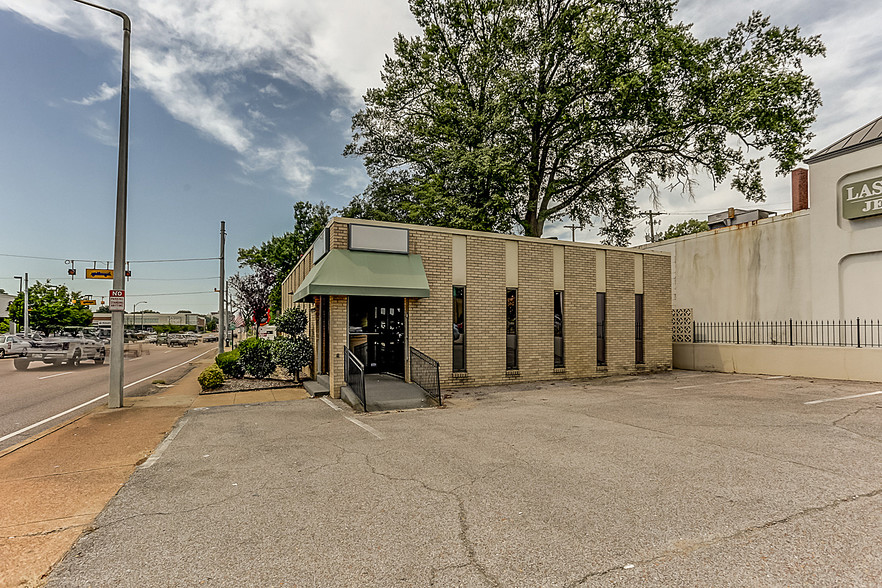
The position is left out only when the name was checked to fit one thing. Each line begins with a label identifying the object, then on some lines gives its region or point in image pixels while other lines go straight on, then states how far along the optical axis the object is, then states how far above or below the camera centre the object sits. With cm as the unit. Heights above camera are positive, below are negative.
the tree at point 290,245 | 3506 +499
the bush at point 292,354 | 1360 -131
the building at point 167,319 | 14308 -276
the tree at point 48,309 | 4672 +15
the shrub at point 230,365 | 1448 -171
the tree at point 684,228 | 5075 +904
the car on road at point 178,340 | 5535 -373
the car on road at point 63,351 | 2066 -190
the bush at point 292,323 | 1459 -41
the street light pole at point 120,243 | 1041 +154
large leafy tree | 1891 +889
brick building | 1150 +18
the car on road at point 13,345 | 2182 -195
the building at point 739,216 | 2283 +472
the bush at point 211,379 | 1293 -192
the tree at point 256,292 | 3192 +132
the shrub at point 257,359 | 1431 -152
